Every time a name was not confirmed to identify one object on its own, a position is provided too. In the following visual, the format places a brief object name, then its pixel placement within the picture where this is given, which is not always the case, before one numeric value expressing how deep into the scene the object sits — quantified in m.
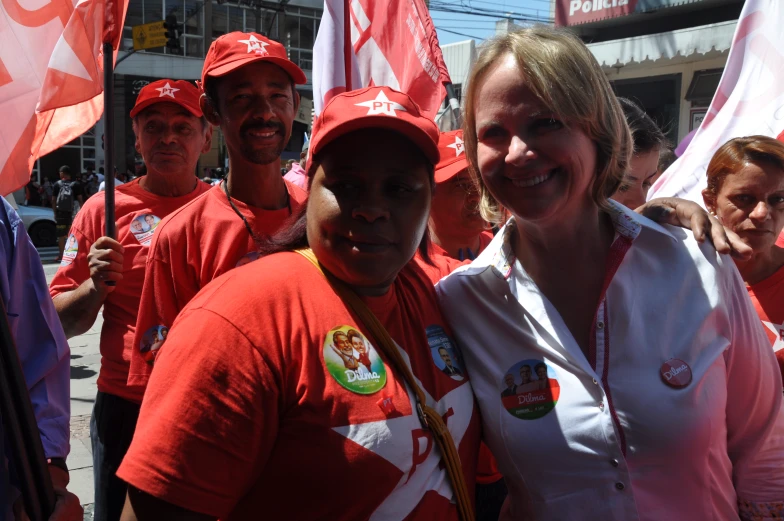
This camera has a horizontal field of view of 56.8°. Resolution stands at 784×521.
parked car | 17.27
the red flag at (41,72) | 2.20
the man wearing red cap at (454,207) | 3.28
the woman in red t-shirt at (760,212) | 2.88
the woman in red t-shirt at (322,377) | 1.38
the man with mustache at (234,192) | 2.52
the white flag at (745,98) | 3.82
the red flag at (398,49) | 4.12
